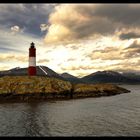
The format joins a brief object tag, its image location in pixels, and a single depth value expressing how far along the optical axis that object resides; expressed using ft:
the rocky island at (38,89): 110.37
